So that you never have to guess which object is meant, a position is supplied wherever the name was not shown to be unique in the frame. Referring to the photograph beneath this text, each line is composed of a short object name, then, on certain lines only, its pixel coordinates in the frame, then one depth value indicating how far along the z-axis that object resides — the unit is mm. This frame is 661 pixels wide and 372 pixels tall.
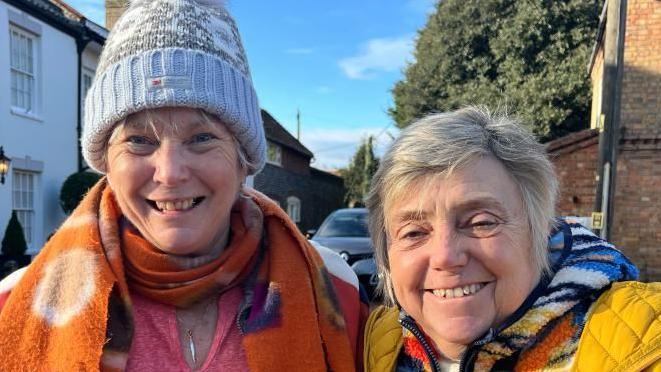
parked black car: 7417
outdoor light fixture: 9148
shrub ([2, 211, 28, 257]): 9055
